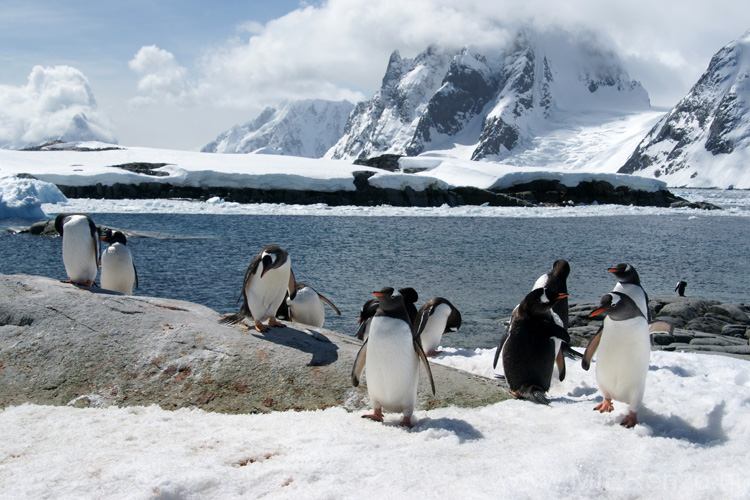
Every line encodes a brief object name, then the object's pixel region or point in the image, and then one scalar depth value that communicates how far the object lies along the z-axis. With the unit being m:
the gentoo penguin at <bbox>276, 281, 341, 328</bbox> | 8.52
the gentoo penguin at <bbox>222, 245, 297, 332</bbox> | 6.17
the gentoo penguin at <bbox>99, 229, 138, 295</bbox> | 8.54
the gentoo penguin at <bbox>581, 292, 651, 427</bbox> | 4.79
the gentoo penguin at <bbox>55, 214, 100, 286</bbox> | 7.67
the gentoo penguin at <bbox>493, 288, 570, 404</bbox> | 5.56
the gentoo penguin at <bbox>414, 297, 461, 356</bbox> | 8.05
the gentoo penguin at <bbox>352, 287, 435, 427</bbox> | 4.50
